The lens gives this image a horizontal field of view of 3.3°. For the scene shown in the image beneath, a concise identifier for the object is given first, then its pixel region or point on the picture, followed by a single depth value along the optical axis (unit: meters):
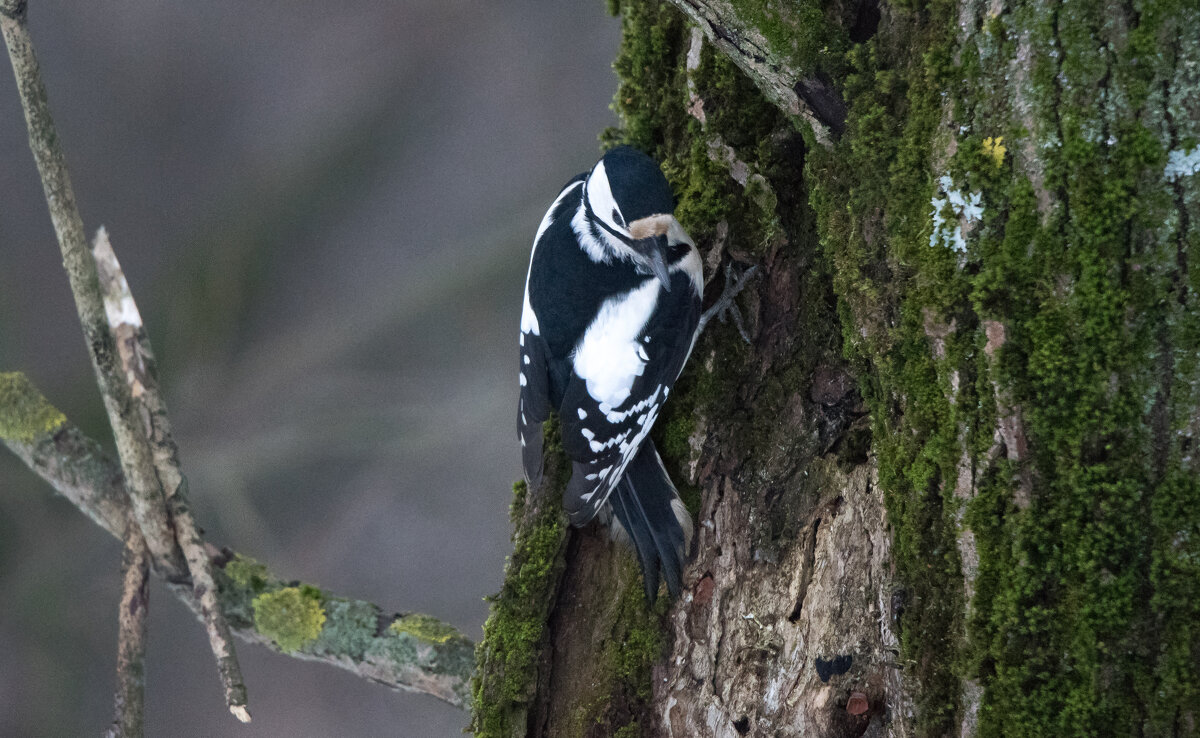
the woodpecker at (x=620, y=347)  9.23
